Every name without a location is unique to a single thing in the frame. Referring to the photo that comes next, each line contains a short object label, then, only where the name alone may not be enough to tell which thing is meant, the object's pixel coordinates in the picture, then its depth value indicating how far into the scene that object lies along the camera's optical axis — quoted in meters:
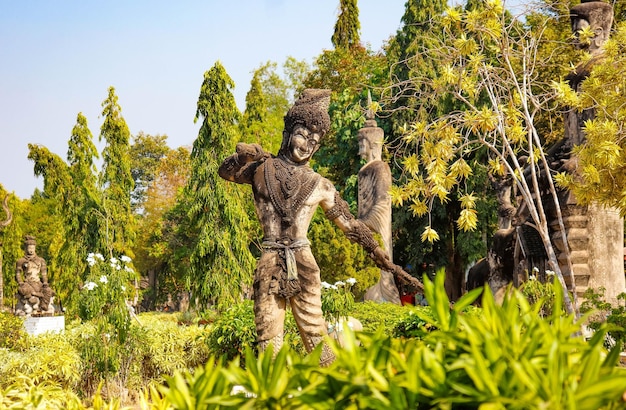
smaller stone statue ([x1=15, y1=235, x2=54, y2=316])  20.69
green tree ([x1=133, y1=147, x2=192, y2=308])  30.91
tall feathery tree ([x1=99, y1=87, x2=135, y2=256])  21.14
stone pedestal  14.68
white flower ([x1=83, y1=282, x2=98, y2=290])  8.22
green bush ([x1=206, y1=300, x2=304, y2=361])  9.29
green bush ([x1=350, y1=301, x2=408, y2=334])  10.72
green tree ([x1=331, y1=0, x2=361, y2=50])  37.62
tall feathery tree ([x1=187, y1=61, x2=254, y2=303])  17.91
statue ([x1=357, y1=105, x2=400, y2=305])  17.12
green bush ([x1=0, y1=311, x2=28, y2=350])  10.88
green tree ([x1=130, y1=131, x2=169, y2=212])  46.22
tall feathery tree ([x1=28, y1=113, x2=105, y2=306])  21.38
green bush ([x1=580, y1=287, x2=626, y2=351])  8.71
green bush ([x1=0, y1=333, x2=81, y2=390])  8.62
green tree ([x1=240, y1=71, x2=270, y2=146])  22.42
